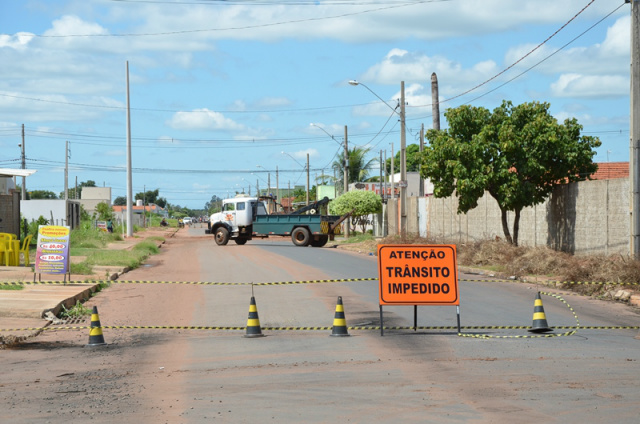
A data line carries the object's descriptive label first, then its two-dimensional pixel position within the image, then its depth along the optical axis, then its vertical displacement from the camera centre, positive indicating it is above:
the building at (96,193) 137.66 +3.90
